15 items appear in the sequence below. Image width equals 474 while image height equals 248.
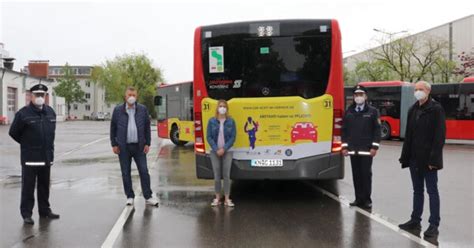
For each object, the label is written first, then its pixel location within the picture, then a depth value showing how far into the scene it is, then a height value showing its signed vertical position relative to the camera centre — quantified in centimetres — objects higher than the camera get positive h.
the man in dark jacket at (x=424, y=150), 608 -54
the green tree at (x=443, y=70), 4147 +342
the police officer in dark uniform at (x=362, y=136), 764 -44
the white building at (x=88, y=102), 10856 +181
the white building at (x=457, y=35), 4575 +760
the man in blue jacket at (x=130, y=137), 783 -46
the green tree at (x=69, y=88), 9747 +442
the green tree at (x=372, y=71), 4612 +380
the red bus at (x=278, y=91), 773 +29
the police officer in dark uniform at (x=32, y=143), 683 -48
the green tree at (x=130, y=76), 8062 +575
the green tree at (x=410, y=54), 4191 +501
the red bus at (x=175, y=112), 1997 -12
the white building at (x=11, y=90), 4662 +202
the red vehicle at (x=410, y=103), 2261 +28
